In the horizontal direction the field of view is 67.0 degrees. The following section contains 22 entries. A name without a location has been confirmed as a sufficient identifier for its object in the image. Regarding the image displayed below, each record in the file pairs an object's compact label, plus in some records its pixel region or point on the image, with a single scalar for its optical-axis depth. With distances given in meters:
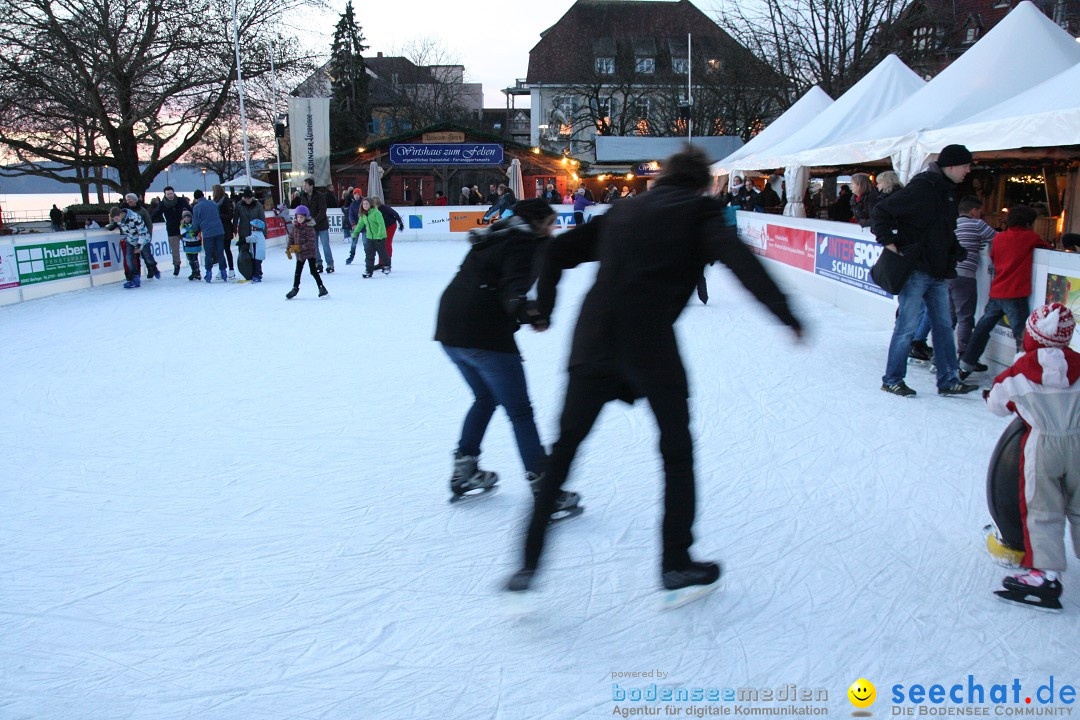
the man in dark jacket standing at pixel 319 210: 13.50
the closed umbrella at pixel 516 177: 26.12
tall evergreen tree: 49.62
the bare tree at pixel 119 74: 20.16
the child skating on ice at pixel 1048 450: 2.47
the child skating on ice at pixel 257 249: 12.80
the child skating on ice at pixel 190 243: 12.78
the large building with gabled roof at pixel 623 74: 38.25
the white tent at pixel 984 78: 8.62
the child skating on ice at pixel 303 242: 10.20
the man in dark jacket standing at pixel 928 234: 4.83
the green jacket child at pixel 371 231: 13.20
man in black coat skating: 2.23
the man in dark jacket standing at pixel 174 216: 13.49
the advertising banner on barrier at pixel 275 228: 20.53
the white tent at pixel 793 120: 16.91
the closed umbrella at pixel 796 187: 13.59
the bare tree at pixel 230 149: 26.20
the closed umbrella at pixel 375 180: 24.83
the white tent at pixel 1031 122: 5.85
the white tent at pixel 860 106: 12.23
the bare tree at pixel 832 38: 21.55
